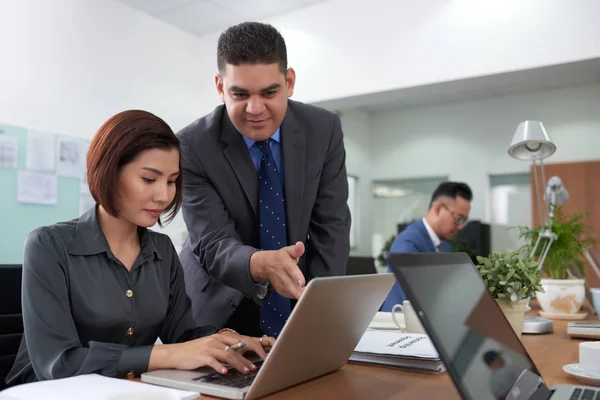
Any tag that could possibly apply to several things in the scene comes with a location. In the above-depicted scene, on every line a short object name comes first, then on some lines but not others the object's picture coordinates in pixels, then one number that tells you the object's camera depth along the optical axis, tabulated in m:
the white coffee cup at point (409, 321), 1.33
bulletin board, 3.17
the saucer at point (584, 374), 0.91
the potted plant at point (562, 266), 2.01
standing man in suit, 1.41
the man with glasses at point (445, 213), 3.46
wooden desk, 0.84
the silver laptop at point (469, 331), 0.60
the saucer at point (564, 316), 1.96
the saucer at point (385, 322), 1.49
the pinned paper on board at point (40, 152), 3.30
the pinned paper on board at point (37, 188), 3.24
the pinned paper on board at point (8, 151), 3.16
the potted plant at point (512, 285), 1.30
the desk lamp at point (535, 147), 2.15
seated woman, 1.00
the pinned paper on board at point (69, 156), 3.46
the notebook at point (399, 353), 1.01
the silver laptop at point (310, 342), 0.76
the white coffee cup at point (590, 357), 0.98
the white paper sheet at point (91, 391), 0.72
